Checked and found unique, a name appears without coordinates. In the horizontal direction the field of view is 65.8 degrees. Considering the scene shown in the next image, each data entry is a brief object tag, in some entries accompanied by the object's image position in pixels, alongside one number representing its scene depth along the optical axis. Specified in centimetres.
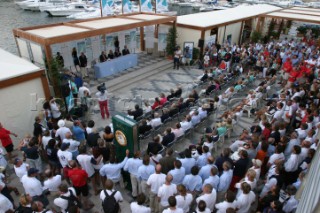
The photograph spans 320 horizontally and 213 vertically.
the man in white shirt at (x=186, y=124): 766
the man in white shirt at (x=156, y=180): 514
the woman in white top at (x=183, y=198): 460
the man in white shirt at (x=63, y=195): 465
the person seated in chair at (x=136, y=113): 828
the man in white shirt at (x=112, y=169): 562
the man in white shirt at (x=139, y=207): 431
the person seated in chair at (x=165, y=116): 807
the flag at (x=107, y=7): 1591
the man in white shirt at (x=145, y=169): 538
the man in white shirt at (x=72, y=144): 638
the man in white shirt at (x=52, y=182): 522
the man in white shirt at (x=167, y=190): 485
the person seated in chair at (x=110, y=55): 1369
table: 1288
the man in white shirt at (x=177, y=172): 526
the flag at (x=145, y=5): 1764
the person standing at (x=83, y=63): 1255
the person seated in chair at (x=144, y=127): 741
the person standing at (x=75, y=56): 1265
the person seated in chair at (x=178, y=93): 988
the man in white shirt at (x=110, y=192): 458
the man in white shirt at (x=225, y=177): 527
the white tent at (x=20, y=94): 802
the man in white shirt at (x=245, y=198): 470
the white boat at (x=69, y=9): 4119
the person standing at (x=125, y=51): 1463
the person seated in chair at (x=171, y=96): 976
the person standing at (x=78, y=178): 532
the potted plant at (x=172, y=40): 1580
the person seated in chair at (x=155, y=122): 779
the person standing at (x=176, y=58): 1527
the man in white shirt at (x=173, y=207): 419
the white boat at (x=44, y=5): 4304
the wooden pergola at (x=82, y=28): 988
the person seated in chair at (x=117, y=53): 1414
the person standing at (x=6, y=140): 710
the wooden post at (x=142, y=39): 1673
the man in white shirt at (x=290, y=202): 467
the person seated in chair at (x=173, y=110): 834
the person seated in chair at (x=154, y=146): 616
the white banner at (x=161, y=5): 1836
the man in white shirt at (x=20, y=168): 559
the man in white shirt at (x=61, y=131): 688
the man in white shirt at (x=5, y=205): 484
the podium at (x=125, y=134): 615
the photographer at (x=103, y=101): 927
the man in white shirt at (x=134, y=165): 561
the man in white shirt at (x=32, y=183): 516
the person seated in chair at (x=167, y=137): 682
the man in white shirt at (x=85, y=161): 584
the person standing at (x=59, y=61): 1006
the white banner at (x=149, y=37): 1636
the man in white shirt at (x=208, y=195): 465
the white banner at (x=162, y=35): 1620
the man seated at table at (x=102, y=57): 1329
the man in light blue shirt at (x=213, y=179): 513
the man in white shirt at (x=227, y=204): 448
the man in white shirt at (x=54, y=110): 845
